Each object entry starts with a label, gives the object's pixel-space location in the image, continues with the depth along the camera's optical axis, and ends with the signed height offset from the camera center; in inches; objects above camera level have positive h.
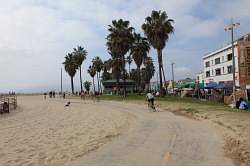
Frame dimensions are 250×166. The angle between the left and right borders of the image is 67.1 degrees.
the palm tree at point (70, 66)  2306.2 +246.0
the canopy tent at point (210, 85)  1045.5 -14.0
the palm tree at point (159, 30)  1108.4 +316.5
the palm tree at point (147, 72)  2545.8 +163.2
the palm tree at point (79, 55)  2146.5 +348.4
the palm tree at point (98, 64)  2388.3 +266.3
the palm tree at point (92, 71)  2473.2 +183.5
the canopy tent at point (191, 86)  1201.8 -21.1
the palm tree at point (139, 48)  1464.1 +280.1
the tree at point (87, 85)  2946.8 +4.7
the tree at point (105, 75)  2771.2 +146.0
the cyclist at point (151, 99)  627.9 -50.5
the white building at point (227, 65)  1351.5 +146.4
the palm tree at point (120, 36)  1283.3 +331.3
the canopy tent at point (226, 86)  935.8 -18.9
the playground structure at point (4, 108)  699.7 -78.2
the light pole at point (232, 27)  698.3 +204.8
